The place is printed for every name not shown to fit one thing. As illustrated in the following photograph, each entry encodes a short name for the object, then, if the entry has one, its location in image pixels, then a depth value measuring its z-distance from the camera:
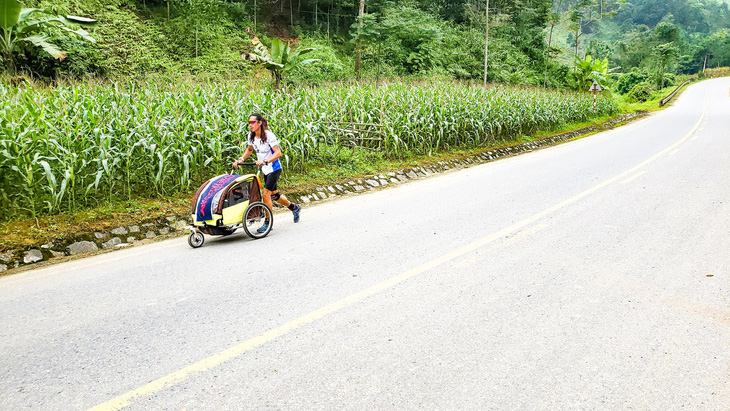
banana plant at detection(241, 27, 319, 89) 16.81
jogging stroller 5.94
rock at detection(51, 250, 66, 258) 5.75
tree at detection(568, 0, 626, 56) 39.88
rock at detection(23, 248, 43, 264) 5.53
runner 6.58
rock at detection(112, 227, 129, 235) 6.38
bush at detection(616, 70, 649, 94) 62.56
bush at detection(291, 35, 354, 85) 25.42
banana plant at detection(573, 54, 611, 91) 36.16
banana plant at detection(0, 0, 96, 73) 12.80
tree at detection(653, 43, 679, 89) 61.33
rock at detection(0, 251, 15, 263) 5.38
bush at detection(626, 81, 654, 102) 52.88
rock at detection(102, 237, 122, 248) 6.21
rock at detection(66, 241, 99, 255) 5.91
